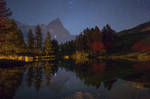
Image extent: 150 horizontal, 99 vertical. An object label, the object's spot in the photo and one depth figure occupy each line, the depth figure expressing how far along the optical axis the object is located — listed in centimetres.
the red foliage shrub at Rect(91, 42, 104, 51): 6372
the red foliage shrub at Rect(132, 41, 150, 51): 6292
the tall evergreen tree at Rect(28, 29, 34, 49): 5898
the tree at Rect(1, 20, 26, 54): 2852
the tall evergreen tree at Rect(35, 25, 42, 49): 6061
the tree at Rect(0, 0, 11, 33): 2630
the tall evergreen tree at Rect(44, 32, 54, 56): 5954
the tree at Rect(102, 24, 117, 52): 6896
